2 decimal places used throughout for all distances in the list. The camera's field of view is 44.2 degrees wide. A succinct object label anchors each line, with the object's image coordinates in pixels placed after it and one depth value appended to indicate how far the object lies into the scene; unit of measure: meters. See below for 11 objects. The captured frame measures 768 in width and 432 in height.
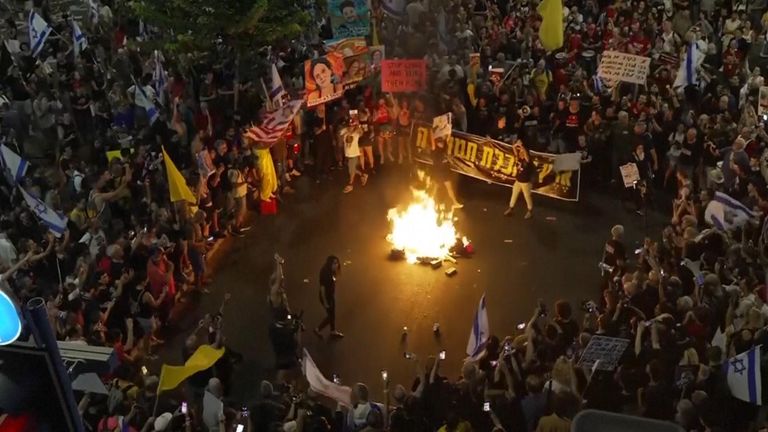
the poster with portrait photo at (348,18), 18.34
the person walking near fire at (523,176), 15.87
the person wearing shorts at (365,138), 17.30
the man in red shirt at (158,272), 12.57
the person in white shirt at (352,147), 16.92
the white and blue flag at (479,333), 10.77
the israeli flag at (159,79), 17.03
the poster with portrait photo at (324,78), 16.81
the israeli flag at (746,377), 9.30
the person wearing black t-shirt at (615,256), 12.76
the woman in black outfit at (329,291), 12.46
